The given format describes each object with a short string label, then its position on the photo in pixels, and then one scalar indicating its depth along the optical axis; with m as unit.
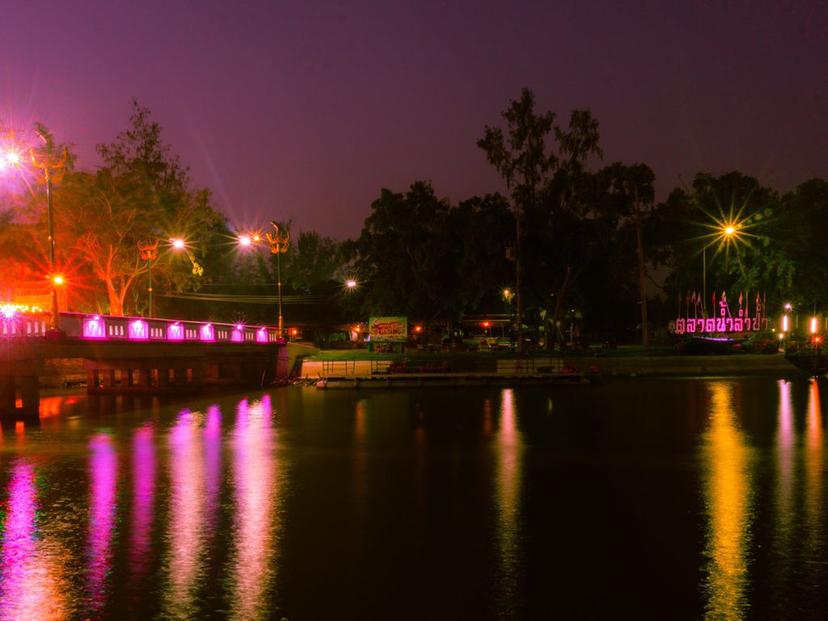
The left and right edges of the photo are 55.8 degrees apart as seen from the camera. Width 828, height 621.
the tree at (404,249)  65.00
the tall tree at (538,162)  54.84
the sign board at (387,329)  53.00
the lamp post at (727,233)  49.91
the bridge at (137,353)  26.83
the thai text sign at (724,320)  65.50
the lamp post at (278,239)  41.12
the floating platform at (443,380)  40.28
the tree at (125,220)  52.03
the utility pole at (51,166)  26.70
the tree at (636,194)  57.16
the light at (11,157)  27.16
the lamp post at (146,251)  43.52
